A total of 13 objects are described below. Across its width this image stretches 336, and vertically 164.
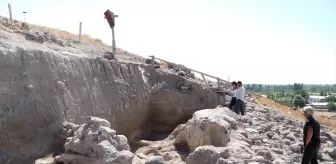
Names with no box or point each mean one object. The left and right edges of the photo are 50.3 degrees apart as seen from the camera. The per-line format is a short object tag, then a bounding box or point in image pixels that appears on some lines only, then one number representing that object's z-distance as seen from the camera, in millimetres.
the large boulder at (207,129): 8125
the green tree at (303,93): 49428
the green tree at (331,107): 44297
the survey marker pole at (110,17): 10812
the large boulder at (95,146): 6152
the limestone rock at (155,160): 5973
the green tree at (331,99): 55250
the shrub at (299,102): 31638
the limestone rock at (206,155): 6300
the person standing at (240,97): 10688
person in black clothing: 6500
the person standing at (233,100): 11080
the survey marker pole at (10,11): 13389
